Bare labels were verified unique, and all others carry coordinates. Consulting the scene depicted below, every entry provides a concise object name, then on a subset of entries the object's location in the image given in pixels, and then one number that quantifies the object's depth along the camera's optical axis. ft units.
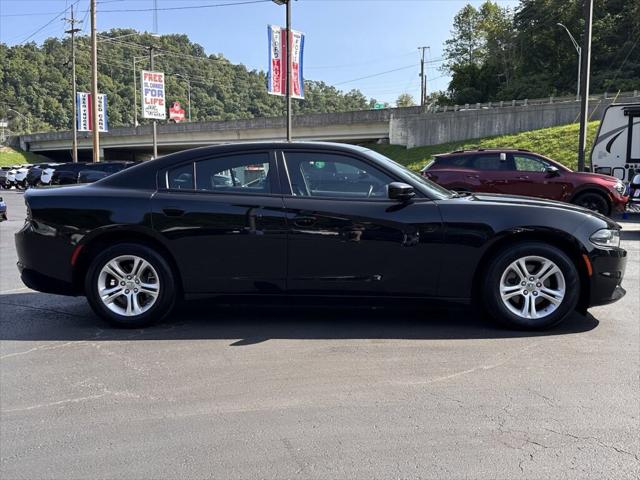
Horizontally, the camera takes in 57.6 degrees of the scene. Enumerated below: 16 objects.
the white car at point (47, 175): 101.28
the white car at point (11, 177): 123.34
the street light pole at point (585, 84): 60.99
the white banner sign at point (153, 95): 123.95
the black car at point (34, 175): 113.20
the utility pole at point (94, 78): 90.17
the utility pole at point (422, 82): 281.46
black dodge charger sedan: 15.76
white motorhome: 48.75
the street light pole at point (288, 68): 75.25
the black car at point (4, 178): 126.72
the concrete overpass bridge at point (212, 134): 179.01
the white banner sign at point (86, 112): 148.77
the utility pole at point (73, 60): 138.21
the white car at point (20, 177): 123.85
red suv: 42.39
